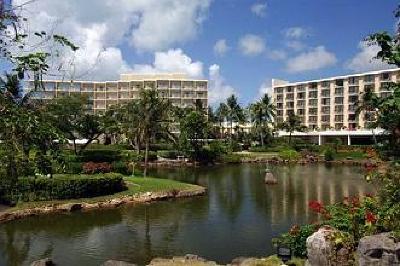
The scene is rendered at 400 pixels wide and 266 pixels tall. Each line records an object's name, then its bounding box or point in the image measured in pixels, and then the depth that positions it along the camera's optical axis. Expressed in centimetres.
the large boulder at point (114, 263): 1777
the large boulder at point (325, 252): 1528
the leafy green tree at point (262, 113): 11775
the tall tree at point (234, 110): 12469
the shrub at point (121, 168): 4937
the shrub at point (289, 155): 9131
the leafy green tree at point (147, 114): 5856
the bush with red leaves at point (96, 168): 4272
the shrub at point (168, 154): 8600
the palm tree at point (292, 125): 12419
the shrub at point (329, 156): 9319
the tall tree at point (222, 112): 12575
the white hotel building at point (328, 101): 12700
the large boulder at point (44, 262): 1959
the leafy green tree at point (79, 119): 7138
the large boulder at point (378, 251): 1313
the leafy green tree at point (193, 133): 8556
